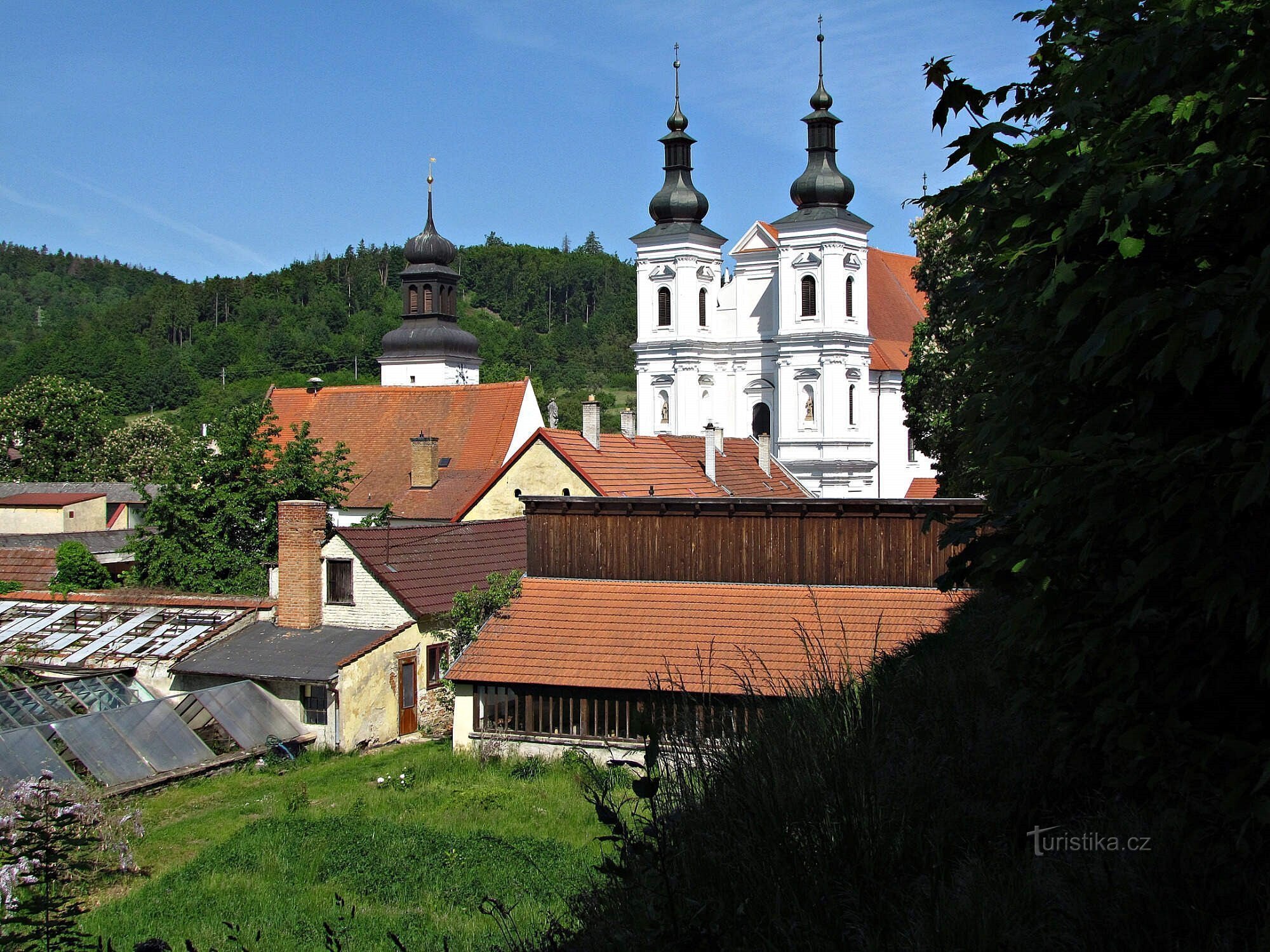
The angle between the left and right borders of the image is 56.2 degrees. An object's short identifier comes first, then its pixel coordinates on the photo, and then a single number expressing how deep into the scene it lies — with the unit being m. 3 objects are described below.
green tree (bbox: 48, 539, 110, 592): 29.66
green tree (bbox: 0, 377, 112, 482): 59.81
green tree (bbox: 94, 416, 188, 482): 60.84
